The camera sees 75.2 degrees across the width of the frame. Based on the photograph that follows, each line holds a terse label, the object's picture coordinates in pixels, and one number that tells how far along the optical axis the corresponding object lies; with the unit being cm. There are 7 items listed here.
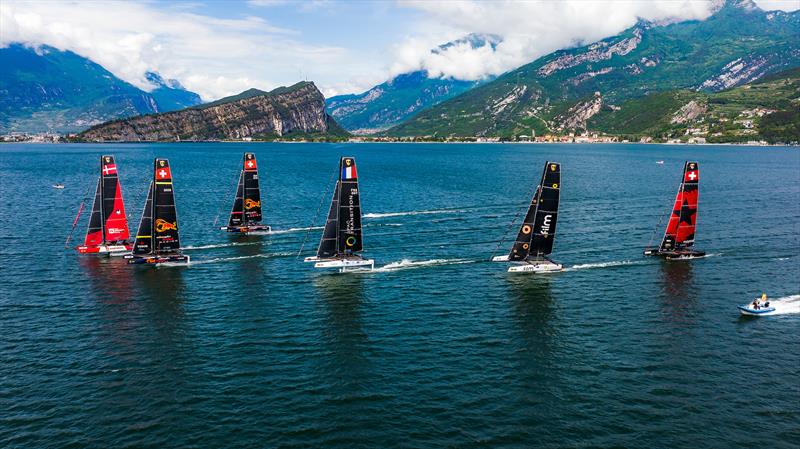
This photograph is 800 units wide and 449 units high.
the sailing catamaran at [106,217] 9512
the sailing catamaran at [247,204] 11312
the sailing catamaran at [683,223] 9231
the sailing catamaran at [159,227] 8506
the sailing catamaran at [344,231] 8338
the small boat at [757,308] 6494
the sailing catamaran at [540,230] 8391
